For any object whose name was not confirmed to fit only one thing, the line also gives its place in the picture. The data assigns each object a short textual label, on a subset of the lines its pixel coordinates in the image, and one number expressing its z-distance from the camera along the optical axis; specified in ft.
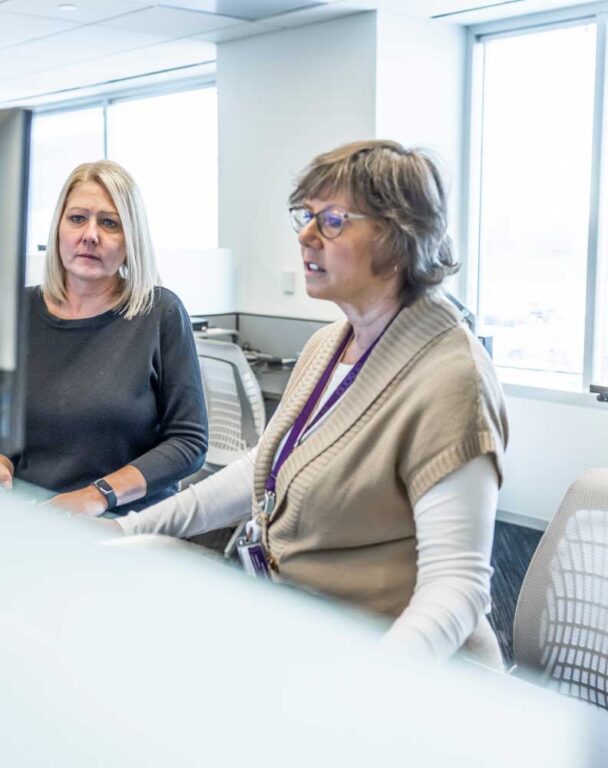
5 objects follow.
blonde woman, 5.21
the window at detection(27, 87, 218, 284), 19.12
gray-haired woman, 3.46
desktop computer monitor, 2.33
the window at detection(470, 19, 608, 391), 13.35
